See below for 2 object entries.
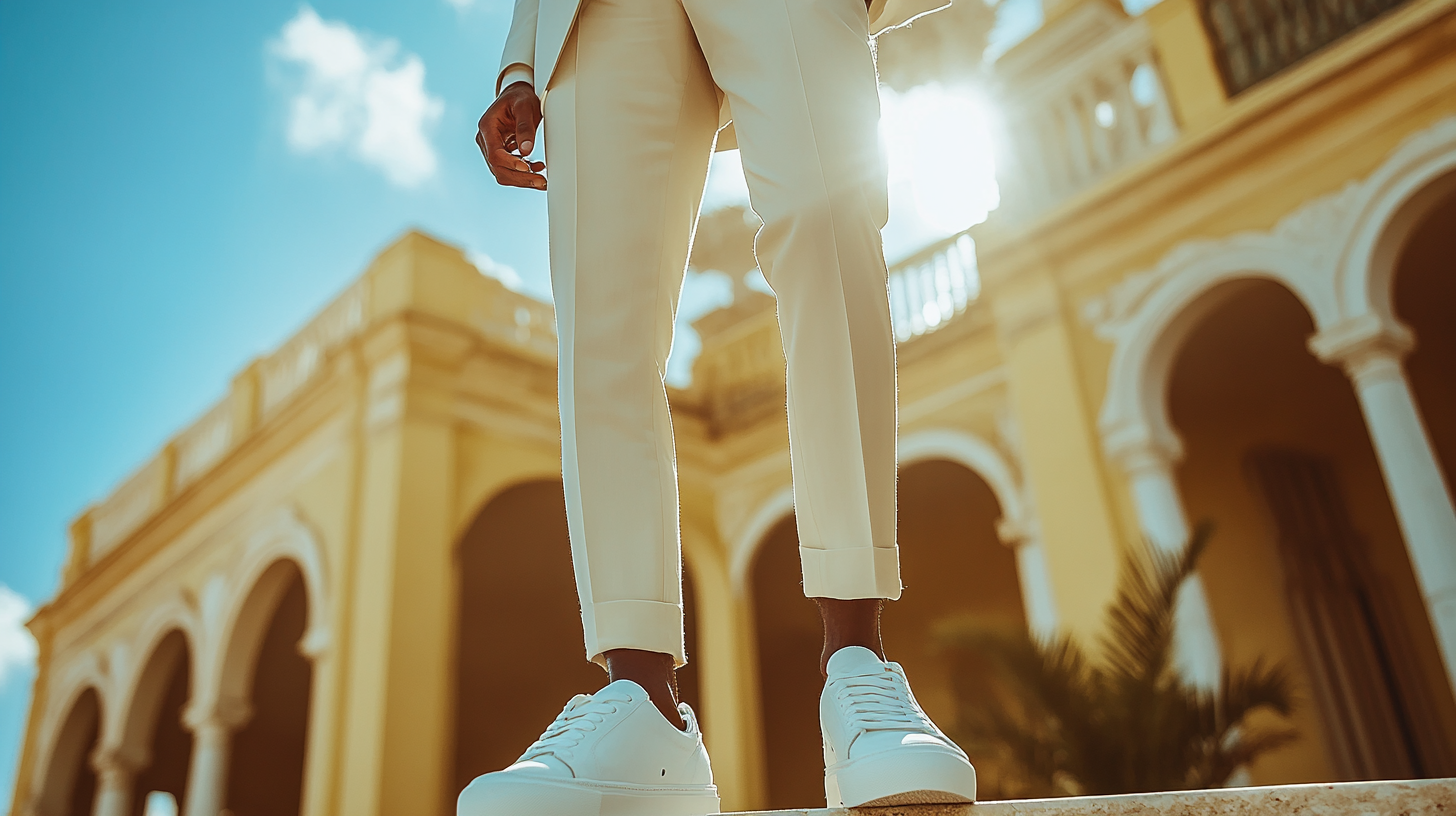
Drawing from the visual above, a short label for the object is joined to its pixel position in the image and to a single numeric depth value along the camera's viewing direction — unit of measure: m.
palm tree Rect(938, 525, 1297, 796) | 4.38
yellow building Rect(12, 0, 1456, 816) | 5.71
